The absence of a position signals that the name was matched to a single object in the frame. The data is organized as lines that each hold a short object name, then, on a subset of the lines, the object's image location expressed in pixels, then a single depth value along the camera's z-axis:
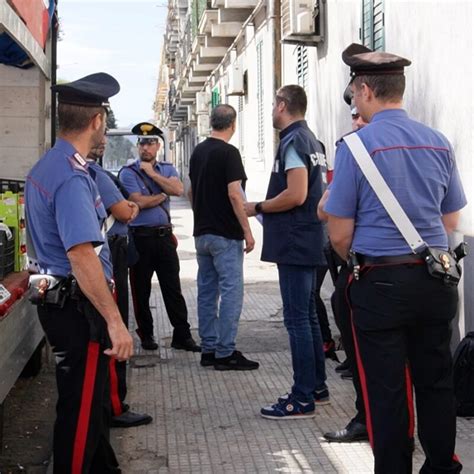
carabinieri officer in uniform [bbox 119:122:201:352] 7.43
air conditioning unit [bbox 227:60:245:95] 19.12
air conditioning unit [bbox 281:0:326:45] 10.76
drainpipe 13.84
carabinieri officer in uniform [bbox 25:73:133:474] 3.77
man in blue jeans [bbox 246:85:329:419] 5.46
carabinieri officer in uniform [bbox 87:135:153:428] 5.28
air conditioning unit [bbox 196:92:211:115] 28.23
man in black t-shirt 6.86
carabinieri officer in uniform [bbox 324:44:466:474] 3.73
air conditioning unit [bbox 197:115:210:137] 27.62
